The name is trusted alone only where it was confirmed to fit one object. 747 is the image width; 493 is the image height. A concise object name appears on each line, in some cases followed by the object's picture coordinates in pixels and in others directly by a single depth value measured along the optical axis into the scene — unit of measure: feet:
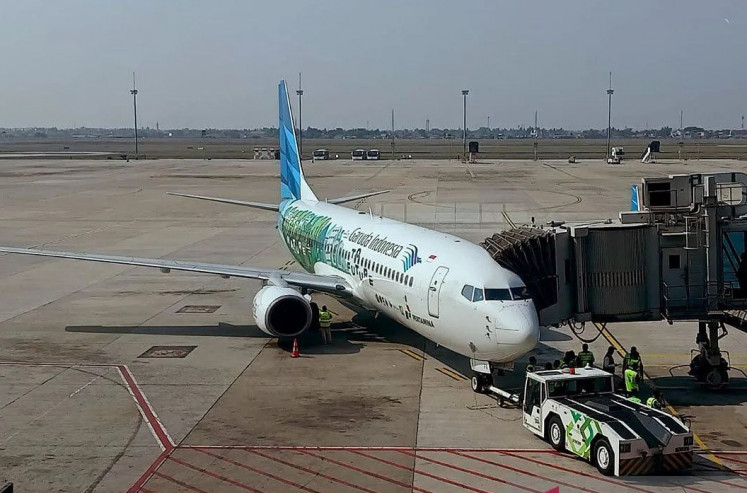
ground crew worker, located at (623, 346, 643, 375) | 79.56
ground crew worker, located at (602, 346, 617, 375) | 81.56
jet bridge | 81.56
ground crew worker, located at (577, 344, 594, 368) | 81.20
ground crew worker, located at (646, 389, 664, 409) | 70.04
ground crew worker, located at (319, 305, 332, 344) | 103.65
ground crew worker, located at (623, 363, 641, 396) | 77.10
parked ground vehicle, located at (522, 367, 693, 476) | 61.26
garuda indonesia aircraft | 77.56
